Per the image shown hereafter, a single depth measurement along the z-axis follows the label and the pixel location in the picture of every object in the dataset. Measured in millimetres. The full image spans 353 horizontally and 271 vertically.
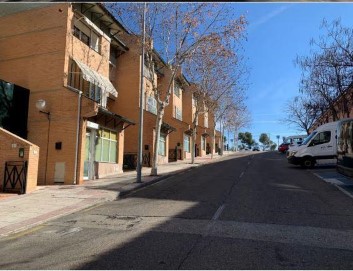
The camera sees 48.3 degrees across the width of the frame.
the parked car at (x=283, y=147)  56044
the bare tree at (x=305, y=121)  66312
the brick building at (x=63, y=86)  19266
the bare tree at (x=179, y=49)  21656
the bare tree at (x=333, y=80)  24422
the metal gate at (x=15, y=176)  15638
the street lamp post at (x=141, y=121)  18672
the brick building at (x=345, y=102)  28920
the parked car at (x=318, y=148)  24538
